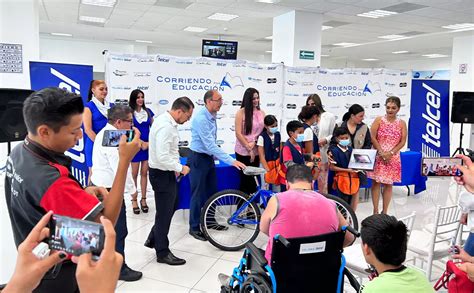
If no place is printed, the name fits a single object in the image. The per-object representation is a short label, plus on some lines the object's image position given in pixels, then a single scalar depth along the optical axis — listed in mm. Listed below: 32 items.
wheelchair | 1898
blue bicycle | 3689
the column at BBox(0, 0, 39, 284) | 5234
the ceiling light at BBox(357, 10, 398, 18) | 8047
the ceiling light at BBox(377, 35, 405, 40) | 11566
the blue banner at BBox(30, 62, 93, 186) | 4359
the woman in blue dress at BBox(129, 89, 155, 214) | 4633
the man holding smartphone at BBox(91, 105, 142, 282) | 2627
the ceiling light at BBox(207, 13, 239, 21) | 8906
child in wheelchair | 1905
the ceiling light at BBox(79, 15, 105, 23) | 9606
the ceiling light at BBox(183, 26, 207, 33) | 10812
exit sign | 8477
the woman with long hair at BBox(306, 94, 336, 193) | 4848
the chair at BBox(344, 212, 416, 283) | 2453
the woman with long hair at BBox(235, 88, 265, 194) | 4375
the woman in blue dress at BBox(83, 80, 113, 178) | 4312
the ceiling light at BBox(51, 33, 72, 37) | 13302
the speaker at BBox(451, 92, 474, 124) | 7508
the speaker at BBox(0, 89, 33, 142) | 2607
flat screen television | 7262
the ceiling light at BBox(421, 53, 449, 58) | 16981
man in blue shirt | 3791
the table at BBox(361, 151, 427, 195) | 5762
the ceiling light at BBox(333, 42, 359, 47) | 13516
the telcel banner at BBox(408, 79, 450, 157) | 7223
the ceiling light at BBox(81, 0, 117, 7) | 7804
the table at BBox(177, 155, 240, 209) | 4418
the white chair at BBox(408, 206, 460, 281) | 2699
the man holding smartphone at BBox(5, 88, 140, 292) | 1140
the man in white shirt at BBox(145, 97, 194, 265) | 3168
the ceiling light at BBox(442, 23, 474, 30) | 9348
